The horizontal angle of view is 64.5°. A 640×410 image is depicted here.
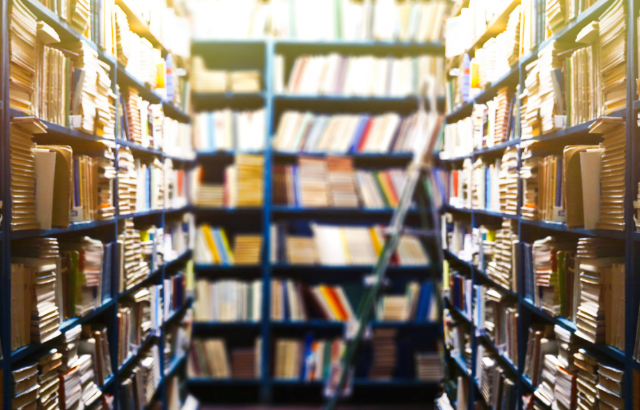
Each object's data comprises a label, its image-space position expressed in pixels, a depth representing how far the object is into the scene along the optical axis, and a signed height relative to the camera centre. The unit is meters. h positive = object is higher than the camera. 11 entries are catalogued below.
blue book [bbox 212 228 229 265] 3.20 -0.29
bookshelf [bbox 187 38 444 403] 3.21 -0.12
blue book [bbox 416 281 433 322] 3.25 -0.65
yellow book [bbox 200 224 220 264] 3.18 -0.26
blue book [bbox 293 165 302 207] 3.22 +0.08
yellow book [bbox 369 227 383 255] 3.24 -0.25
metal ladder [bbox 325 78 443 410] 3.04 -0.15
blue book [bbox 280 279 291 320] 3.24 -0.64
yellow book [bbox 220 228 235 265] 3.21 -0.28
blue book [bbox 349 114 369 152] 3.19 +0.43
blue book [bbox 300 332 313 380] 3.25 -0.99
